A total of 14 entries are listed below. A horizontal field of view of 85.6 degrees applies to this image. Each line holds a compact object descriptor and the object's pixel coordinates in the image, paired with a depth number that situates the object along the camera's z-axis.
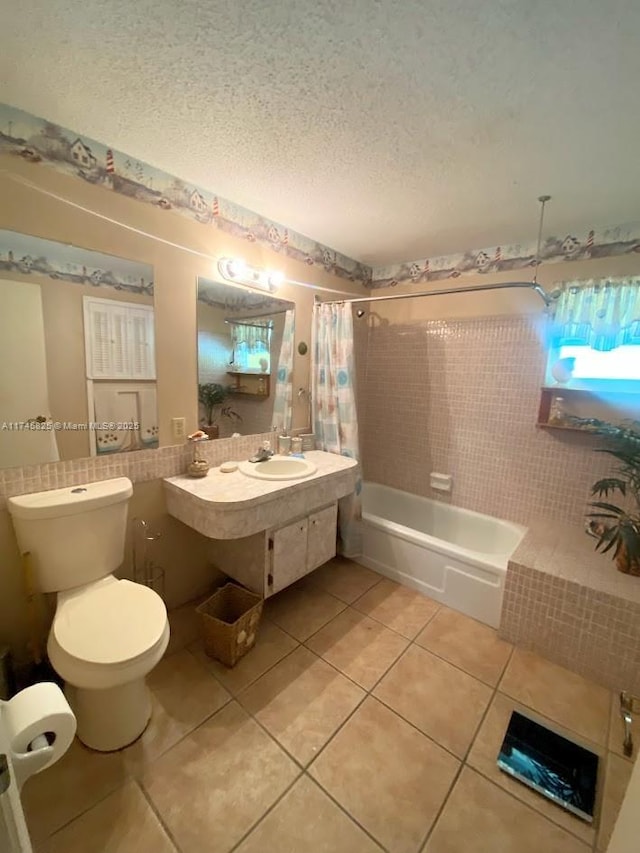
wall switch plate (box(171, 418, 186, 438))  1.85
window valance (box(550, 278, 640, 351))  1.86
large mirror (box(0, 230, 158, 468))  1.34
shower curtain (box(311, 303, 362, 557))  2.43
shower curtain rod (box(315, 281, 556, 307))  1.82
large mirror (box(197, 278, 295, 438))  1.96
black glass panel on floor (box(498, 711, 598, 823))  1.19
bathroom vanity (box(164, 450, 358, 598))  1.58
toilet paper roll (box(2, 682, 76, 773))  0.62
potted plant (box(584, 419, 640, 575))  1.67
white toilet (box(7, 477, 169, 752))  1.14
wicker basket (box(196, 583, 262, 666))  1.63
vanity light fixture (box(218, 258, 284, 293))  1.96
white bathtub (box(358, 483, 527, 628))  1.99
